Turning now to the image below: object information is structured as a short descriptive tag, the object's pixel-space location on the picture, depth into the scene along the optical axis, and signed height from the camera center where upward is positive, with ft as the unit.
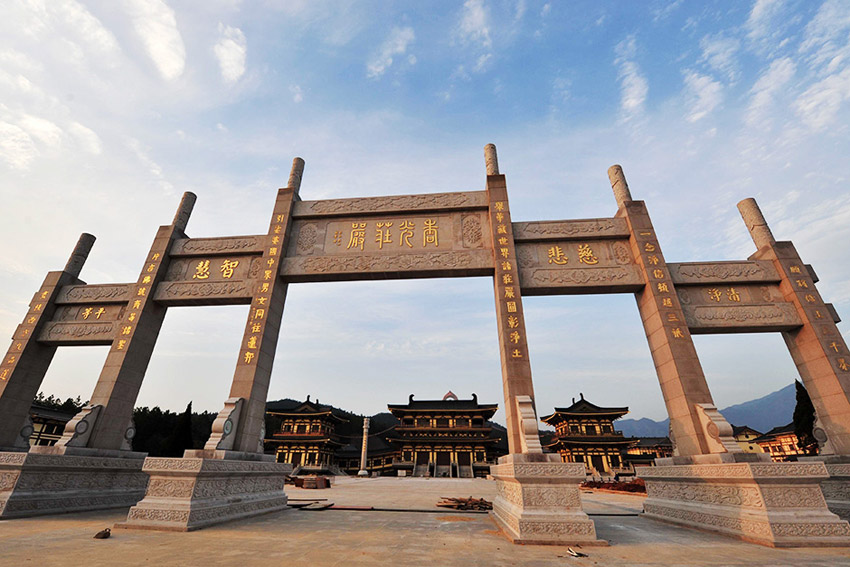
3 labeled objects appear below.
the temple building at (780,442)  125.18 +7.79
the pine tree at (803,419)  68.29 +8.16
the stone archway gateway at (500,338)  17.83 +8.15
